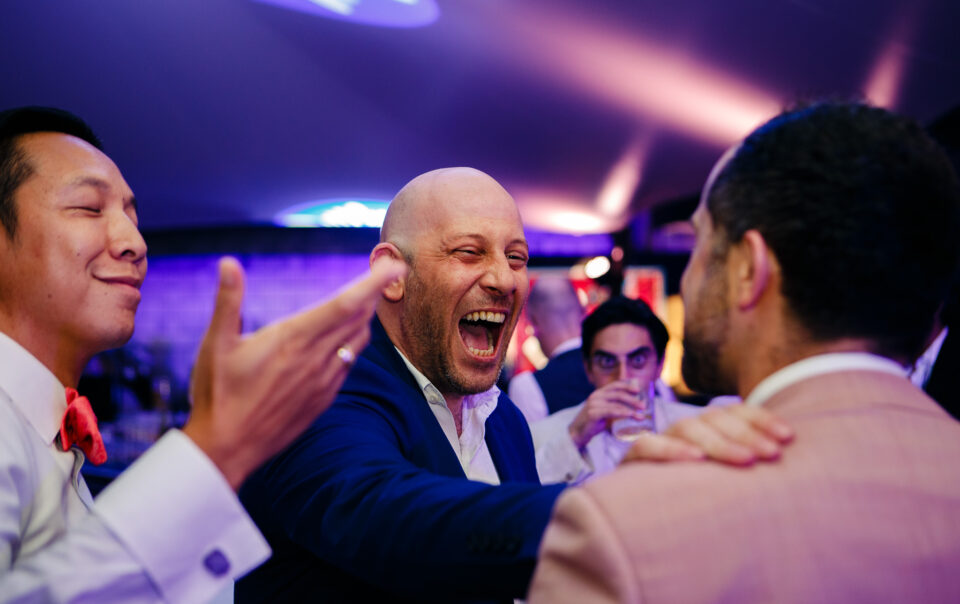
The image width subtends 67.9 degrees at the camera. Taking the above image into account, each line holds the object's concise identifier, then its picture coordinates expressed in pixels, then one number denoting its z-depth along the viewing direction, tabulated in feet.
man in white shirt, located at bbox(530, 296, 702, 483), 8.75
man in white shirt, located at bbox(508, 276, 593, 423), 12.99
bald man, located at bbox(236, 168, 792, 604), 3.39
